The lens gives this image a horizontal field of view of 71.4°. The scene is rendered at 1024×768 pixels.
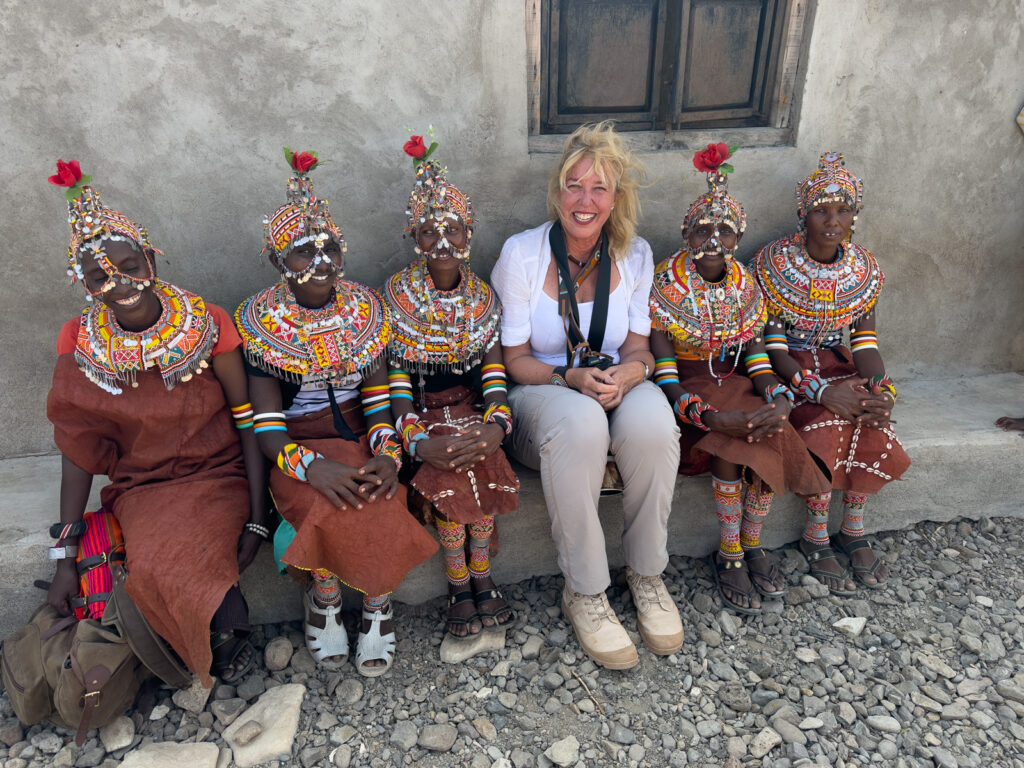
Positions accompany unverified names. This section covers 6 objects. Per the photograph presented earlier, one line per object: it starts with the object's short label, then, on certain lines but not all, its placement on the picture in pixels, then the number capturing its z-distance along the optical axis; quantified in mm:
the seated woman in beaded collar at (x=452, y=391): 2604
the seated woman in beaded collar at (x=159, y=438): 2291
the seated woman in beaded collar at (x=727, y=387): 2854
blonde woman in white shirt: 2613
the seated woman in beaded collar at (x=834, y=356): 2990
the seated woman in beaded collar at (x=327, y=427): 2449
